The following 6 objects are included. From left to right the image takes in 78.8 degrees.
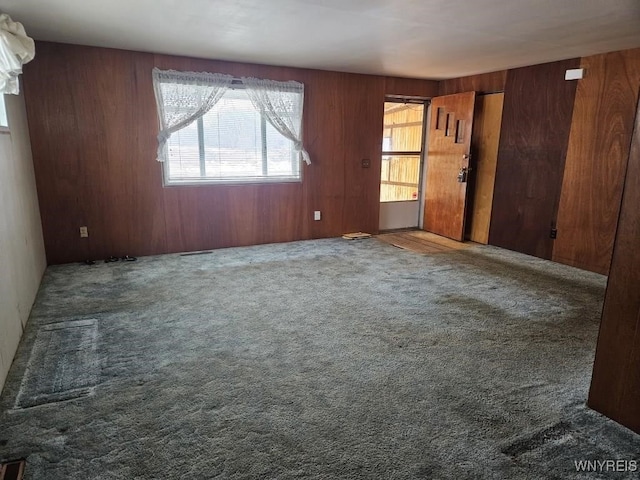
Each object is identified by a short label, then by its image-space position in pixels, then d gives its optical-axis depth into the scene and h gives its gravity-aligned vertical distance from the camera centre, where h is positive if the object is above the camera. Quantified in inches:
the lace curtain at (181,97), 167.0 +25.3
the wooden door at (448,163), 204.4 -2.0
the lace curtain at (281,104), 184.5 +25.5
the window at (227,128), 170.1 +13.1
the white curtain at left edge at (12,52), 96.7 +26.3
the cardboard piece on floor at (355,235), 216.2 -42.5
